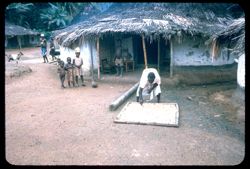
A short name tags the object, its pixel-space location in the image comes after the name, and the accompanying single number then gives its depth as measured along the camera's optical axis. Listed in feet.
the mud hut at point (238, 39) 27.37
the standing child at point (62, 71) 38.29
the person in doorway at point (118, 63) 46.57
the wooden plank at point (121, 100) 28.43
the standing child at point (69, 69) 38.72
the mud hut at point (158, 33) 42.76
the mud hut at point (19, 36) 91.20
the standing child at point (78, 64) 39.01
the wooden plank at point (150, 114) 24.13
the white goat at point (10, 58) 61.19
